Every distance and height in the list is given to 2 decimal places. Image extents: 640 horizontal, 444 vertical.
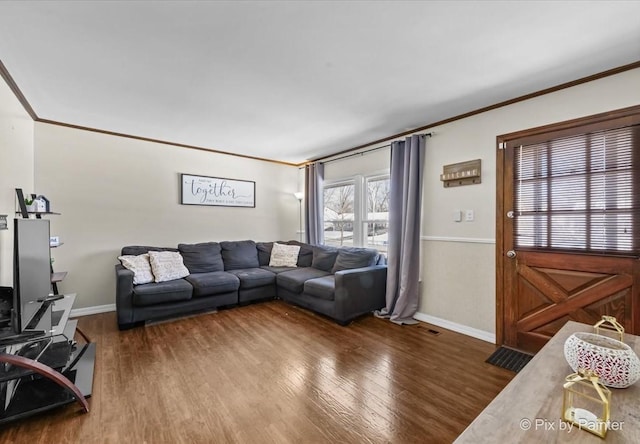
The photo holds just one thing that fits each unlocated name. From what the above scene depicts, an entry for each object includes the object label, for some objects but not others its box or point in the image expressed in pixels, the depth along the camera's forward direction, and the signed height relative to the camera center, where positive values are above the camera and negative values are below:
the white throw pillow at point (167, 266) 3.53 -0.58
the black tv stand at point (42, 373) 1.66 -1.06
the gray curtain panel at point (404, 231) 3.35 -0.11
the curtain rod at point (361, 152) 3.38 +1.06
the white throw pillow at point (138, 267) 3.36 -0.56
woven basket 0.91 -0.47
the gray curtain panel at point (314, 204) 5.00 +0.32
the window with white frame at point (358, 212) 4.11 +0.16
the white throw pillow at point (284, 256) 4.70 -0.58
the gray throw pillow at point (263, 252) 4.82 -0.53
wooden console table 0.73 -0.56
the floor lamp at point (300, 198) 5.46 +0.46
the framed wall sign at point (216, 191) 4.33 +0.49
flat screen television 1.74 -0.34
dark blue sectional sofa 3.21 -0.78
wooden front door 2.13 -0.16
